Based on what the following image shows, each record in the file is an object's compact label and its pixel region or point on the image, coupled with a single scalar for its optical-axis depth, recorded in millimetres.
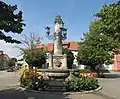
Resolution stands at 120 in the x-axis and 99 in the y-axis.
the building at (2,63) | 39598
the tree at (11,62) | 41299
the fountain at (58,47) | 7505
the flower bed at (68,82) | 6223
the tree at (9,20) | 3247
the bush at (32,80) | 6391
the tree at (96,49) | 12446
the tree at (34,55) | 18219
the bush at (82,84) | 6188
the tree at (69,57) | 17712
